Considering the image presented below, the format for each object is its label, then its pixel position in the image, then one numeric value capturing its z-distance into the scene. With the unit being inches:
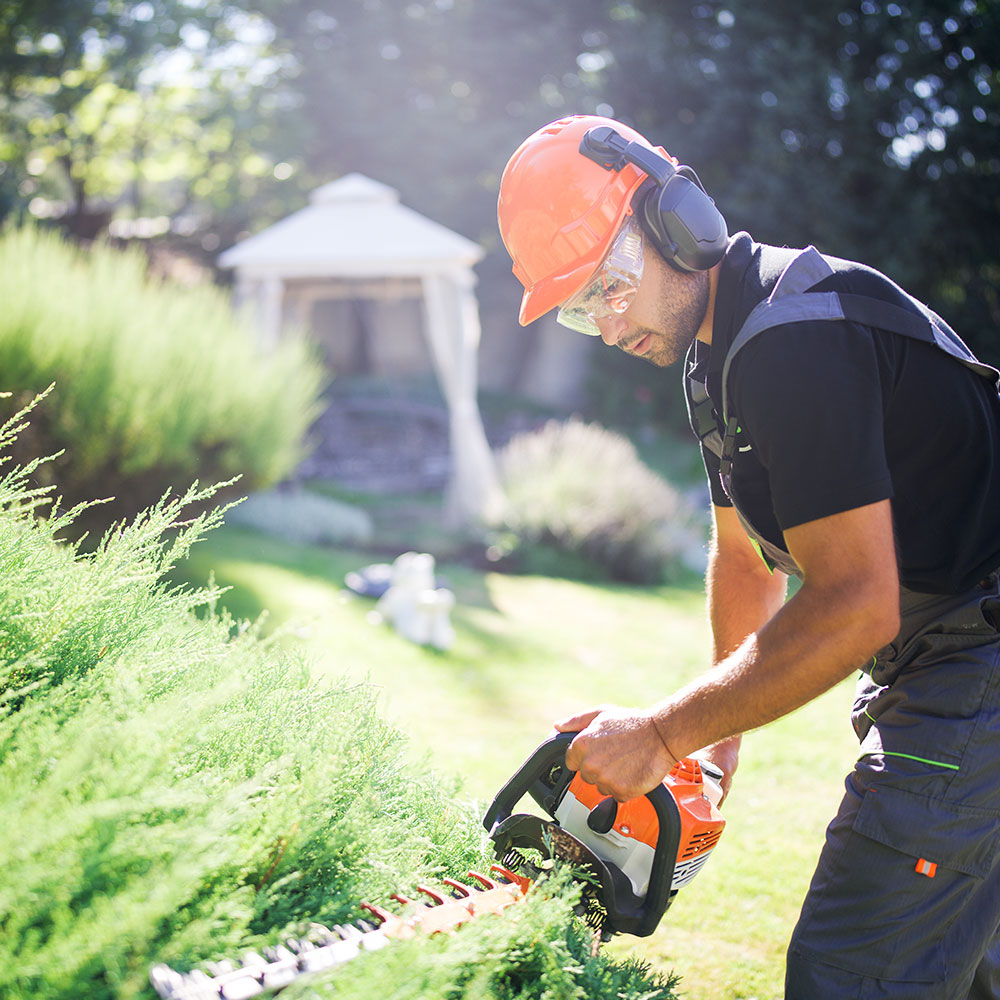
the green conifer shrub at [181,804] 48.5
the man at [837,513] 61.5
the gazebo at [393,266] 430.0
